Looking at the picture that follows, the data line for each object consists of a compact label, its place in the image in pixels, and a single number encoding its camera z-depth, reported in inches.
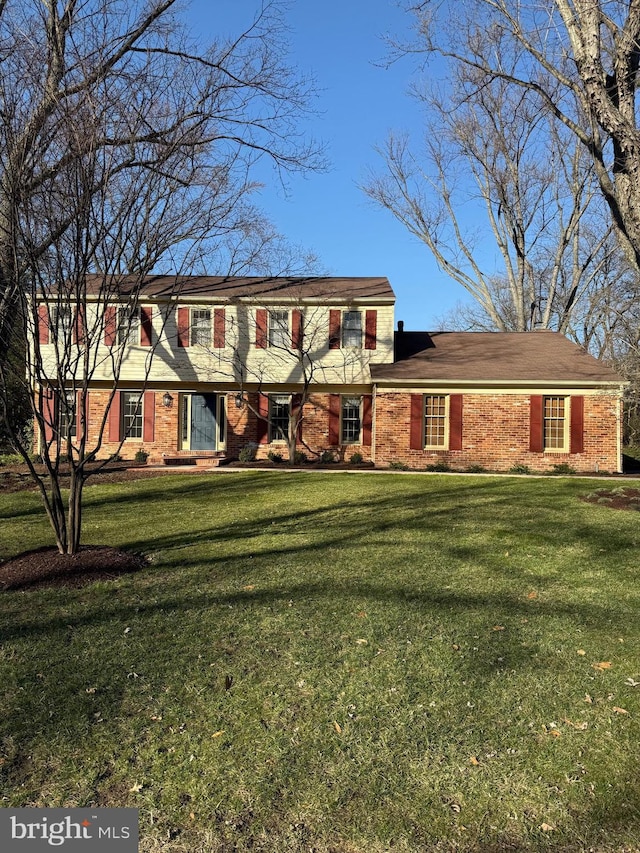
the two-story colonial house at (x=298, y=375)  645.3
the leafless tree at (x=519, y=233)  987.3
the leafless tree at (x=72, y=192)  214.6
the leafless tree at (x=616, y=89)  302.8
